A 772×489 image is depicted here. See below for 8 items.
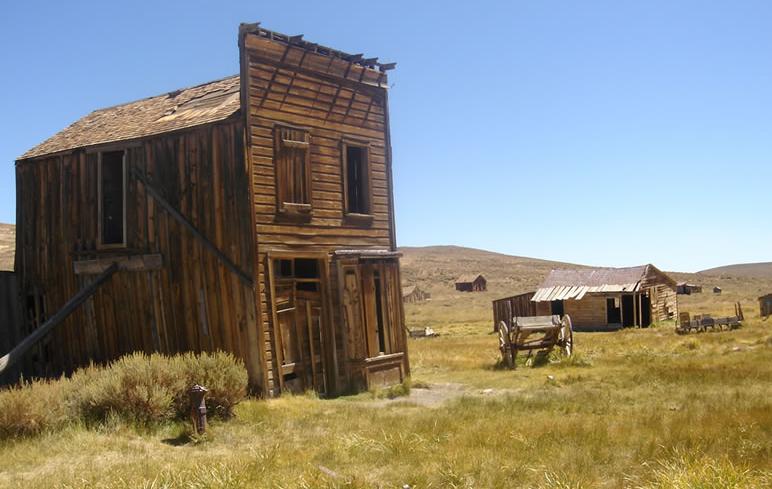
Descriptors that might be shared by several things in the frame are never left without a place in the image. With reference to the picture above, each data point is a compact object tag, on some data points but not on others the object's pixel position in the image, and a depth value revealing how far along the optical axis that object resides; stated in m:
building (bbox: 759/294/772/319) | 37.06
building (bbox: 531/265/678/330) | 38.22
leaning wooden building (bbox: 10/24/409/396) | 13.75
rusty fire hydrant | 9.73
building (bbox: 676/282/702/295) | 70.56
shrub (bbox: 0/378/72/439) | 9.14
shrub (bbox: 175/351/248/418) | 10.83
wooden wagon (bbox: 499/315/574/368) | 19.77
